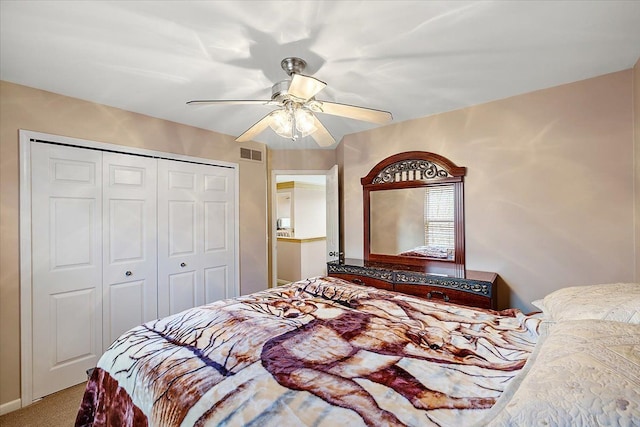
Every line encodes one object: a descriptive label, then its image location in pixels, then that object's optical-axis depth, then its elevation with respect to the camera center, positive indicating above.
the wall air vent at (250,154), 3.61 +0.81
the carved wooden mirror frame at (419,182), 2.75 +0.35
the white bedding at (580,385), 0.58 -0.41
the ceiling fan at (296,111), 1.78 +0.69
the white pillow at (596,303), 1.01 -0.37
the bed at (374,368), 0.69 -0.55
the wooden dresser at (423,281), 2.28 -0.63
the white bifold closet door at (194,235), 2.94 -0.22
